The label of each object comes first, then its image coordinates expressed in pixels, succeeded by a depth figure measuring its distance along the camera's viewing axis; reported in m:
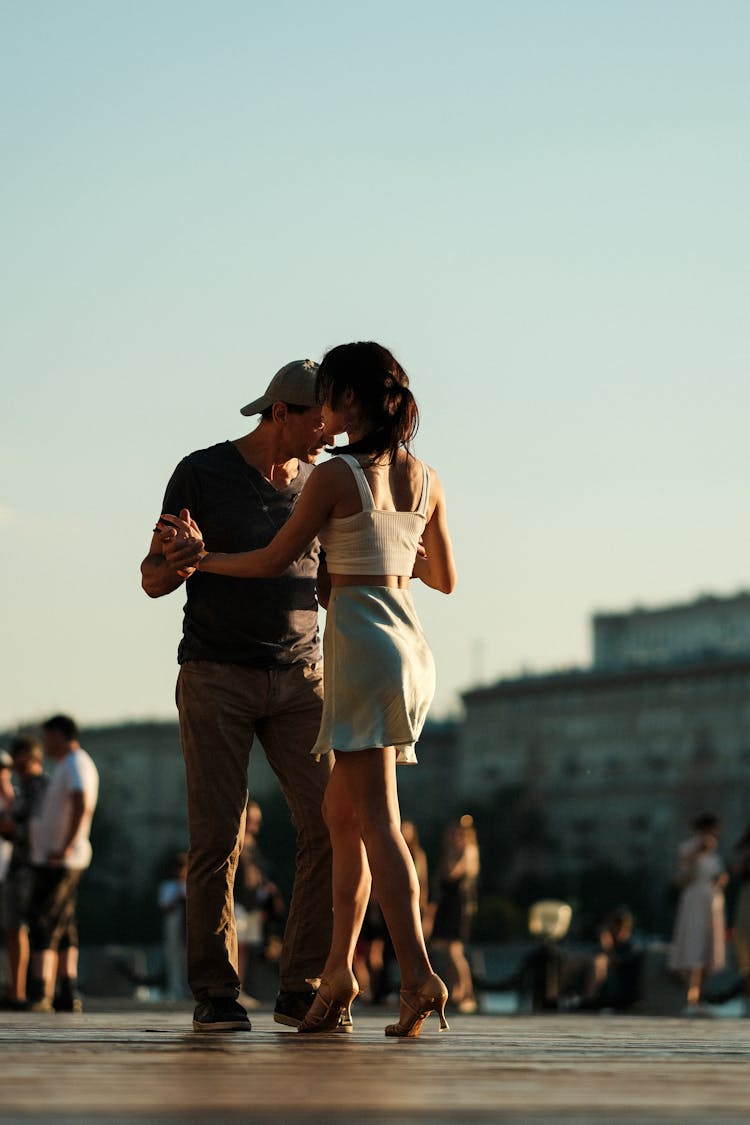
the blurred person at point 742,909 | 18.44
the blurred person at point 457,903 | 20.22
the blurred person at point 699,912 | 21.19
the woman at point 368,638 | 6.55
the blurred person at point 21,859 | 13.84
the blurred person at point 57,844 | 13.36
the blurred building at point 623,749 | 123.62
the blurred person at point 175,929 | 22.19
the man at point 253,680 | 7.30
